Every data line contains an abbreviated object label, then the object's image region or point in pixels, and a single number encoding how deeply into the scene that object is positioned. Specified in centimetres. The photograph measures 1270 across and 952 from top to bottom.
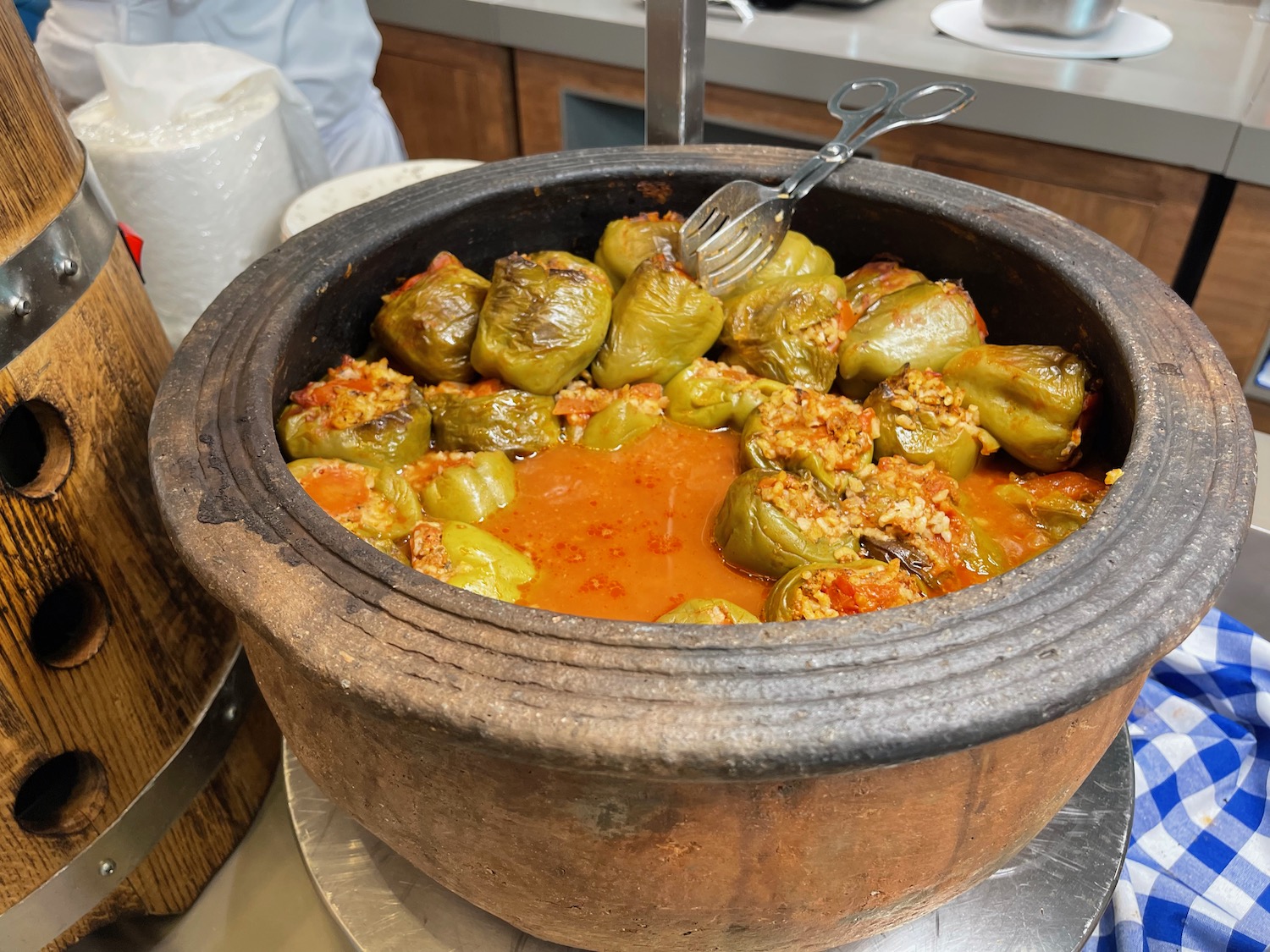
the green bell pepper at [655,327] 58
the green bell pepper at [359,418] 52
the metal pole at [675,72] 64
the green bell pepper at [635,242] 62
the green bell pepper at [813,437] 52
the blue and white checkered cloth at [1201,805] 56
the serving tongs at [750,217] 60
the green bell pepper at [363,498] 48
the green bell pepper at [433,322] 57
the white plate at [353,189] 84
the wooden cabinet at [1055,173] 94
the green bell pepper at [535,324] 56
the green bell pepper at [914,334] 56
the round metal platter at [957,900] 49
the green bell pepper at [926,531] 47
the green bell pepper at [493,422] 56
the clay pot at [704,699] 32
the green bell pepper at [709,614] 43
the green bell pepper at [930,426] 53
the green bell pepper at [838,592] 43
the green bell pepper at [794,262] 63
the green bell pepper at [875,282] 61
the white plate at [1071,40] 104
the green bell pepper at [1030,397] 51
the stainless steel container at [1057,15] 105
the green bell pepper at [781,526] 48
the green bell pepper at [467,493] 53
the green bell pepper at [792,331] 58
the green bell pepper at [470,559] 47
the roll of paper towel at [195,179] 81
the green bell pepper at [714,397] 58
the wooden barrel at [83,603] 45
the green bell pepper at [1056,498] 50
